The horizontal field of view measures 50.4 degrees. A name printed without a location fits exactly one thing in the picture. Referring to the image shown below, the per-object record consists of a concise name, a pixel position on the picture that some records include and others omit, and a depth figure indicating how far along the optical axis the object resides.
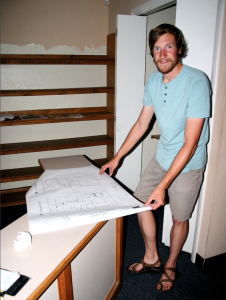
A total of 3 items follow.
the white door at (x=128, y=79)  2.52
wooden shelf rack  2.59
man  1.25
